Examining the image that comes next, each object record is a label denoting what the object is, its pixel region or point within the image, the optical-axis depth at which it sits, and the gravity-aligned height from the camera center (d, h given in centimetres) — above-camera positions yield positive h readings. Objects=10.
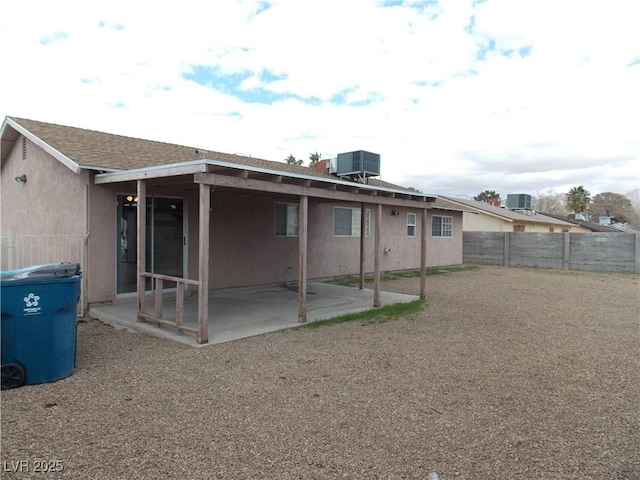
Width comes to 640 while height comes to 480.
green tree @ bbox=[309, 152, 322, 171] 4601 +866
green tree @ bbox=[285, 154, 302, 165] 4743 +855
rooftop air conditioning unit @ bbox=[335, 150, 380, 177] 1495 +259
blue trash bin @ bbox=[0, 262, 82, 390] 415 -94
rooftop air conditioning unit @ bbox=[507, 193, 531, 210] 3198 +273
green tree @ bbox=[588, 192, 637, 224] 6538 +487
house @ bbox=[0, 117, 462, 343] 660 +43
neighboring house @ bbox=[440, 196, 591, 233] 2636 +106
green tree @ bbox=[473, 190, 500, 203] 6456 +647
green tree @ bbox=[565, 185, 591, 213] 4944 +456
